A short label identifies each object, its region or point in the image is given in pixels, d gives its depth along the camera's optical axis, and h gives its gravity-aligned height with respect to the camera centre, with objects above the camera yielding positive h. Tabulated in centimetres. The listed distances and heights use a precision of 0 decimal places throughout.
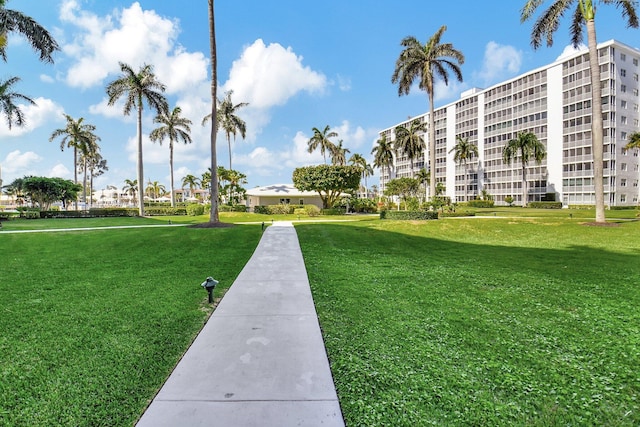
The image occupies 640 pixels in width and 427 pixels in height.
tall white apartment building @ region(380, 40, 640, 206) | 5219 +1355
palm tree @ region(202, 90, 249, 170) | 4766 +1311
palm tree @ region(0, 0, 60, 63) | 1694 +964
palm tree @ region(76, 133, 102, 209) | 4612 +900
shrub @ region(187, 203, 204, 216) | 4175 -61
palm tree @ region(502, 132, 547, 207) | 5559 +874
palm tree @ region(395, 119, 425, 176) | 5269 +999
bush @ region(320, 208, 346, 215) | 3856 -112
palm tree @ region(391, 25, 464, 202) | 2873 +1245
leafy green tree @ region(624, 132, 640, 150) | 3554 +604
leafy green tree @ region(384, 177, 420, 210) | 5122 +229
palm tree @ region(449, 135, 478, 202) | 6750 +1056
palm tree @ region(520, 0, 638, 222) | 1873 +1064
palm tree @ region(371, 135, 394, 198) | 6790 +1001
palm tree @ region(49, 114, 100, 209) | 4528 +1038
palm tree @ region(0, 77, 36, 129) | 2528 +869
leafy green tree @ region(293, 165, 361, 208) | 4109 +309
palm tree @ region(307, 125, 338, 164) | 5656 +1098
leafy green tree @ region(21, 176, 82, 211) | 4056 +257
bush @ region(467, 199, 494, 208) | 5828 -97
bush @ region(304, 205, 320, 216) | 3728 -99
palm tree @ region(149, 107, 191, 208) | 4800 +1149
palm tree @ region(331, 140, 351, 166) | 5805 +890
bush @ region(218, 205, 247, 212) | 4197 -49
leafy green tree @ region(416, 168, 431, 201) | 7362 +529
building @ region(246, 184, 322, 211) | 4866 +97
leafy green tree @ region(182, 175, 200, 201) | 8931 +718
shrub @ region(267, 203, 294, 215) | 4075 -76
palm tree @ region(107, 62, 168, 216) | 3462 +1261
